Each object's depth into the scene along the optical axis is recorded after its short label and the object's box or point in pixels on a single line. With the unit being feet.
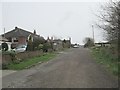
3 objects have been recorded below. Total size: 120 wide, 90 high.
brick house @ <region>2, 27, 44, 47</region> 114.10
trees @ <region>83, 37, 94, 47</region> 149.86
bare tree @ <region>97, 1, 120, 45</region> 26.76
